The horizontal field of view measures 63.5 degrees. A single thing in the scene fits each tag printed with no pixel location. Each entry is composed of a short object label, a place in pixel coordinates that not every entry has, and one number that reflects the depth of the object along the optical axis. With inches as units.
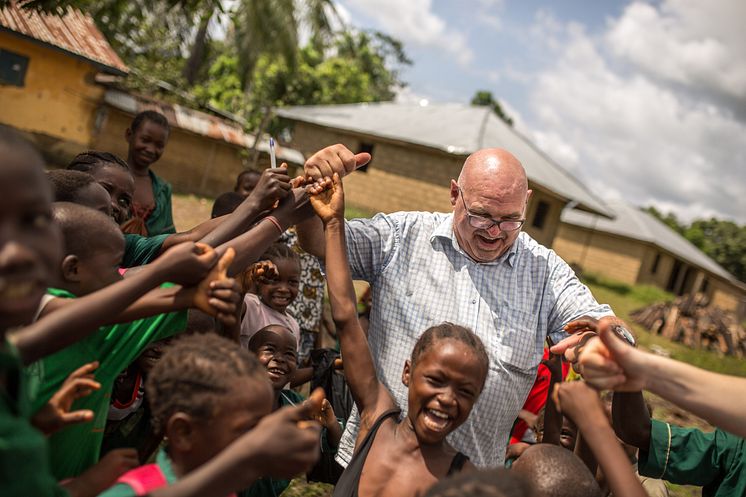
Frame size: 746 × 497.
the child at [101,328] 70.2
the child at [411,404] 85.0
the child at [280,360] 119.3
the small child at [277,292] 137.9
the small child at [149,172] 165.2
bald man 102.8
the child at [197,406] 64.1
